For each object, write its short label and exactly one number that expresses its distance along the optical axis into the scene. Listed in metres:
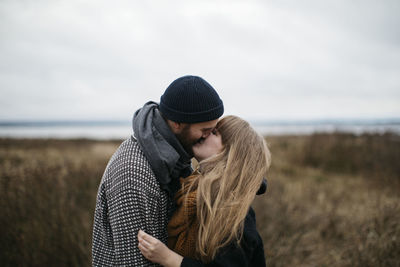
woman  1.63
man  1.53
